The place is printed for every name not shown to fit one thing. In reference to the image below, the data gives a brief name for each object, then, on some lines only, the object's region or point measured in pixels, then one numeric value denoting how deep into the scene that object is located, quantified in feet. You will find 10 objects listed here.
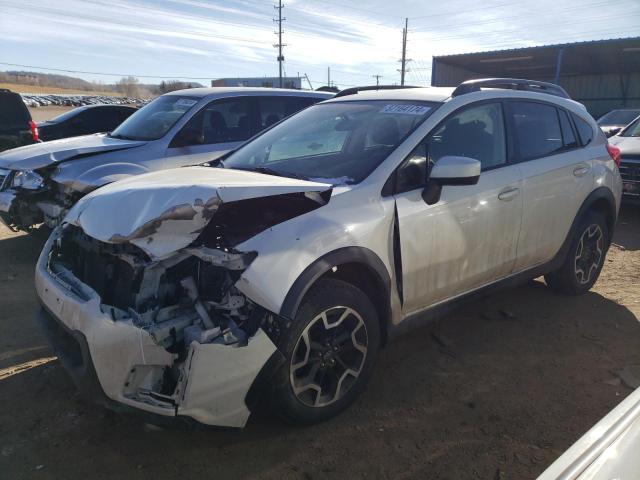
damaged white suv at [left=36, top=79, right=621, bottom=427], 7.77
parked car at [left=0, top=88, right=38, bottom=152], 31.32
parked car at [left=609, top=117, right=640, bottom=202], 25.89
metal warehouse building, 86.12
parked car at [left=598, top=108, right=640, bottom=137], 50.66
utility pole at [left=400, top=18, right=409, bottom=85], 178.09
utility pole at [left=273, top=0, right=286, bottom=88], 181.57
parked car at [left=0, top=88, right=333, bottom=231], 18.03
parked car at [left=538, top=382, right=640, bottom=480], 4.35
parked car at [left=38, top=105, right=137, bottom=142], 39.04
